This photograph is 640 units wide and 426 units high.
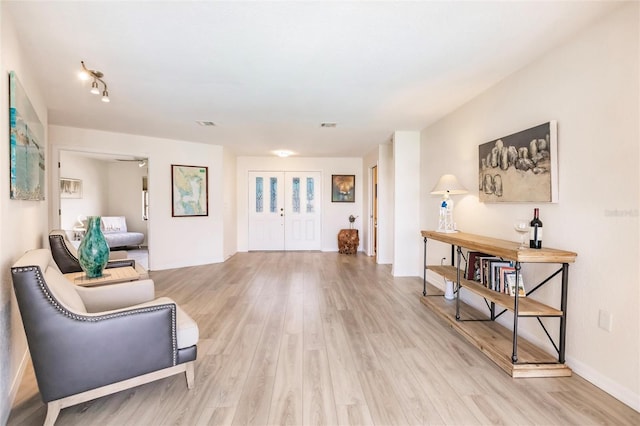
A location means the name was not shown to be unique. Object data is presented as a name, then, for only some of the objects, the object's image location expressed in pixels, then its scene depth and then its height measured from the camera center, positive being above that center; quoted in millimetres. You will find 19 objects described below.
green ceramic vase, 2381 -326
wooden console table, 2035 -952
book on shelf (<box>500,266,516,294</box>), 2418 -532
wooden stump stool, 7027 -727
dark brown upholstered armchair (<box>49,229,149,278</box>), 2785 -416
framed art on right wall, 2232 +371
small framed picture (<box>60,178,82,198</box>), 6633 +475
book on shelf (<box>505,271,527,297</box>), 2367 -577
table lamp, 3344 +180
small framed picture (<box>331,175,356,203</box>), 7422 +538
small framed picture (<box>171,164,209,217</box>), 5383 +340
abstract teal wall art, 1751 +414
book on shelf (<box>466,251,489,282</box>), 2850 -527
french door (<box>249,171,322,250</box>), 7359 -13
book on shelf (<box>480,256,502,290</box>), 2596 -525
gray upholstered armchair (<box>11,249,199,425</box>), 1450 -712
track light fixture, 2512 +1157
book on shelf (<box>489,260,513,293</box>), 2488 -528
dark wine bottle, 2184 -150
